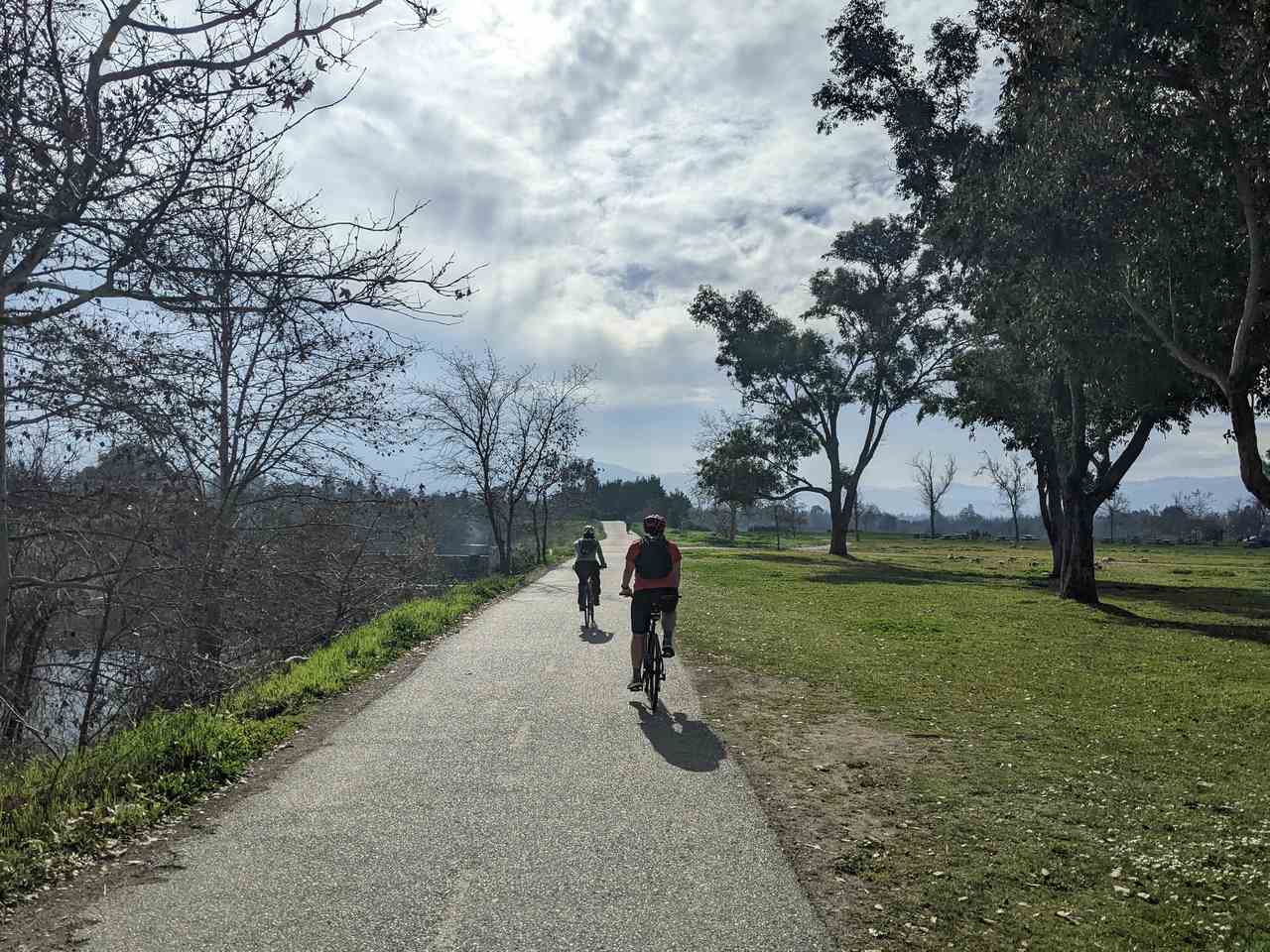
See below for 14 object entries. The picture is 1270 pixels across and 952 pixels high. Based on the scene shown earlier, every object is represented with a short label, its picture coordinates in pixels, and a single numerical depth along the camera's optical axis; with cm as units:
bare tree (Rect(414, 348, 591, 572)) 3966
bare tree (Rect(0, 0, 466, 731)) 600
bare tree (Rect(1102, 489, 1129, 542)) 11161
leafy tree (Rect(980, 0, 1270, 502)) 1080
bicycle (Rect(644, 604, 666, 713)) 904
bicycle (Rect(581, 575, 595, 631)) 1647
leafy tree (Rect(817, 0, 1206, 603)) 1494
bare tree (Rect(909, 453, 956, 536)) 10912
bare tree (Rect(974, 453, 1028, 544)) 9869
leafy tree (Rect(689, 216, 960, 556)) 3953
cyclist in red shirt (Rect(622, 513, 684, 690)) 921
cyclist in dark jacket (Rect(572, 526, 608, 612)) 1575
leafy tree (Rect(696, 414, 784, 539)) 4425
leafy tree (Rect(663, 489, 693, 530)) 12769
